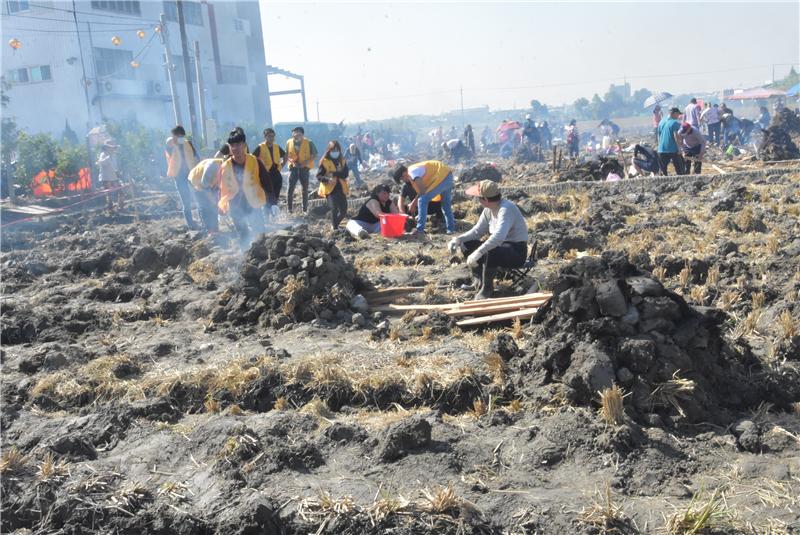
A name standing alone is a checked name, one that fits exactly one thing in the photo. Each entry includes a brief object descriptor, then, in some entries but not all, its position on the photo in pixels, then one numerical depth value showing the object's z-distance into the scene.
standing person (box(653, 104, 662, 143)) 29.85
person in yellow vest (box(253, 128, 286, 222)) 12.98
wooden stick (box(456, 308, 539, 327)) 6.63
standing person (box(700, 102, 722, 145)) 26.69
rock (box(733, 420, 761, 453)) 4.27
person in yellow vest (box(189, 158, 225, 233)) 10.50
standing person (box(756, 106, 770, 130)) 29.97
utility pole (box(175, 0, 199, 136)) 24.80
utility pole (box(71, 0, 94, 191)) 38.22
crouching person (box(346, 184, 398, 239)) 12.27
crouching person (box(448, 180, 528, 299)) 7.49
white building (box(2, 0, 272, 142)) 39.88
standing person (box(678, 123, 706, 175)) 16.20
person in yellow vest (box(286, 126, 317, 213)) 14.51
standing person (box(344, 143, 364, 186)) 25.47
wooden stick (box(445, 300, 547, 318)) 6.81
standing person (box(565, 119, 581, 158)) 30.02
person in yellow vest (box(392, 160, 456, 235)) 11.33
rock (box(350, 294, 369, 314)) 7.69
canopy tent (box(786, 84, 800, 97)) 36.12
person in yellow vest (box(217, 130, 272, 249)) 9.78
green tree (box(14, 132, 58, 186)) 21.84
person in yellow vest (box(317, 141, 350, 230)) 12.63
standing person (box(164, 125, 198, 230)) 12.89
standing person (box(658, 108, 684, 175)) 15.19
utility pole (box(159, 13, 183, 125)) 25.33
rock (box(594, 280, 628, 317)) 5.08
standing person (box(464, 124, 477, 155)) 37.30
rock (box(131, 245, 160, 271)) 10.95
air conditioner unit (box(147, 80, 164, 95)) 43.47
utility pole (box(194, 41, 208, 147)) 26.08
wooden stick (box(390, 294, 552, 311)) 6.91
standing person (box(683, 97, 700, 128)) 23.91
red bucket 11.62
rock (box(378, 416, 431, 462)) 4.52
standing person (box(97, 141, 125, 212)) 18.30
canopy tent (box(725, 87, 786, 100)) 41.32
